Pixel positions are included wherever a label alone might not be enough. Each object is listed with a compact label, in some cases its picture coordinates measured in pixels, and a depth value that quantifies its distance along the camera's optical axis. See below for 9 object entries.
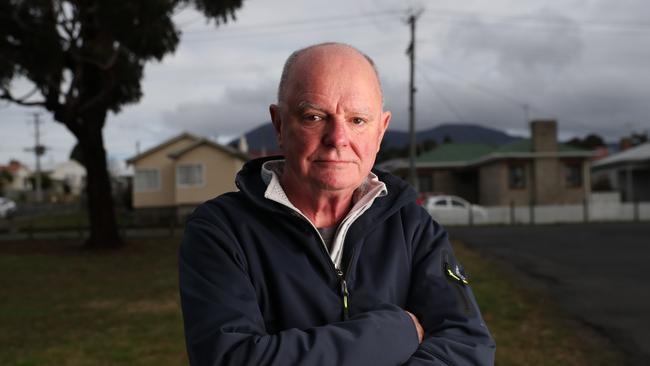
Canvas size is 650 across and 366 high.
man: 1.84
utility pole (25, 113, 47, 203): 69.99
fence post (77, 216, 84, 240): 26.24
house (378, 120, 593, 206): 38.00
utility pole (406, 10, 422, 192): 29.36
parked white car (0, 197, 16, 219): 48.97
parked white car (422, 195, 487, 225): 30.53
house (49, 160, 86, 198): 105.25
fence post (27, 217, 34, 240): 26.85
